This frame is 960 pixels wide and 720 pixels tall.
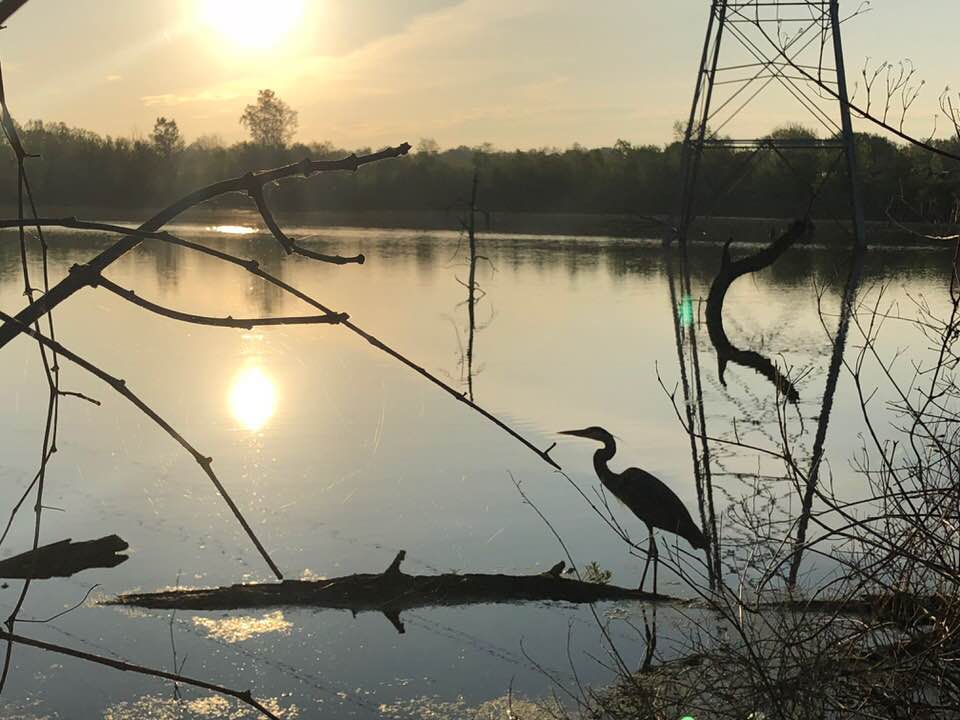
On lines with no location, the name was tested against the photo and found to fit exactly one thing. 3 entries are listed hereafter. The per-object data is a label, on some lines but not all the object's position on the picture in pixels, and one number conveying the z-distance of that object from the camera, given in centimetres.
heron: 528
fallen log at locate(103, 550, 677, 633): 483
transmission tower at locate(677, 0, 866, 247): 2128
